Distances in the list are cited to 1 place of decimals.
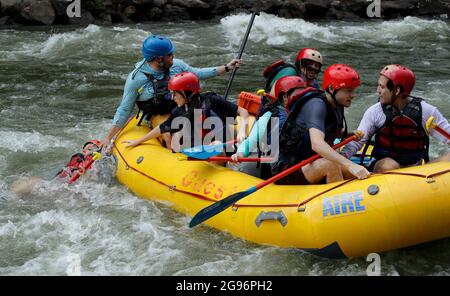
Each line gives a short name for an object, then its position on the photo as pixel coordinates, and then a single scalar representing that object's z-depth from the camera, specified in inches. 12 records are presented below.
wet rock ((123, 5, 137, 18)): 617.3
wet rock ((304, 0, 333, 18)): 657.0
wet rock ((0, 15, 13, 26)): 572.8
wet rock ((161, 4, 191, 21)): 625.9
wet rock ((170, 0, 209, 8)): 631.8
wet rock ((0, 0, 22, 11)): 575.5
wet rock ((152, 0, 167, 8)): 626.8
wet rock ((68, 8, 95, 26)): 588.7
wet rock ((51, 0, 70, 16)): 587.8
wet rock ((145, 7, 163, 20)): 623.2
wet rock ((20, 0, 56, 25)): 573.2
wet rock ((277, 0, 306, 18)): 650.2
